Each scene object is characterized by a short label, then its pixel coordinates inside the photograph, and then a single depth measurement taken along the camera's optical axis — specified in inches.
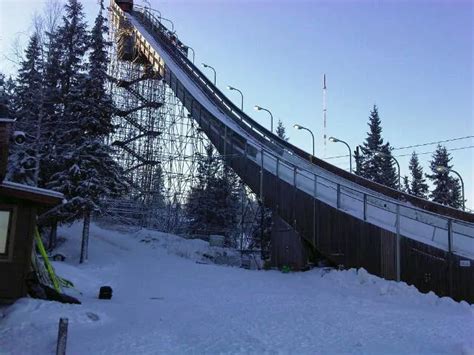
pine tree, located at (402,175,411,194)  2704.0
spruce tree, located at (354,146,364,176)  1727.4
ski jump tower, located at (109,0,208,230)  1667.1
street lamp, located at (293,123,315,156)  1715.1
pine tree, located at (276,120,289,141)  2746.1
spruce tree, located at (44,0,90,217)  1074.4
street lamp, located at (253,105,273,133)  1873.8
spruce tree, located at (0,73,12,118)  978.5
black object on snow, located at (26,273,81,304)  540.7
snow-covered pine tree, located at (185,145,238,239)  1758.7
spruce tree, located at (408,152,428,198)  2679.6
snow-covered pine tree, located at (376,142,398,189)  2214.6
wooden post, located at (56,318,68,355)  331.3
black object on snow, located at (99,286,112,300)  614.9
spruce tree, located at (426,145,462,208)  2261.3
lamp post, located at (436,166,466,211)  1505.9
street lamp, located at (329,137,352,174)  1633.6
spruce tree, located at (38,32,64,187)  1046.4
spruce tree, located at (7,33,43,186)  909.2
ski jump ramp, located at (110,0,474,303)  684.1
